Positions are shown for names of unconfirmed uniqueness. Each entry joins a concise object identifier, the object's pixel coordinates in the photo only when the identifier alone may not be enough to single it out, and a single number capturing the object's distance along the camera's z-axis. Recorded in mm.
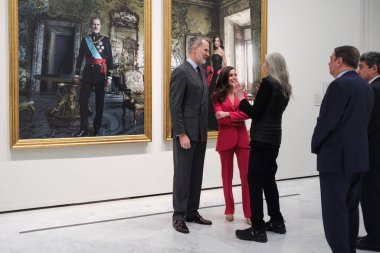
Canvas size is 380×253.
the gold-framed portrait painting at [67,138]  4904
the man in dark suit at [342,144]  3072
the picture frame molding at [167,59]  5848
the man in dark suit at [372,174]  3734
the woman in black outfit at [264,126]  3951
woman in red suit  4535
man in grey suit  4324
